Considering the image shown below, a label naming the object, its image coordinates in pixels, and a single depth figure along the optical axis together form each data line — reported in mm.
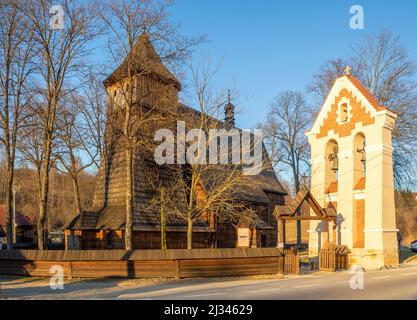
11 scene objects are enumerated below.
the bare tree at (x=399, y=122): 29922
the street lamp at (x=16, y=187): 43050
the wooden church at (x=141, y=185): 21875
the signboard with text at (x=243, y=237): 30078
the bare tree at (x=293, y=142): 43469
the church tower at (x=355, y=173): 22734
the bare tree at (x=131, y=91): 20969
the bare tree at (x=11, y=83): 23719
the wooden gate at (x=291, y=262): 19500
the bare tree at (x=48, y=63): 23000
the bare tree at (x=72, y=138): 26859
